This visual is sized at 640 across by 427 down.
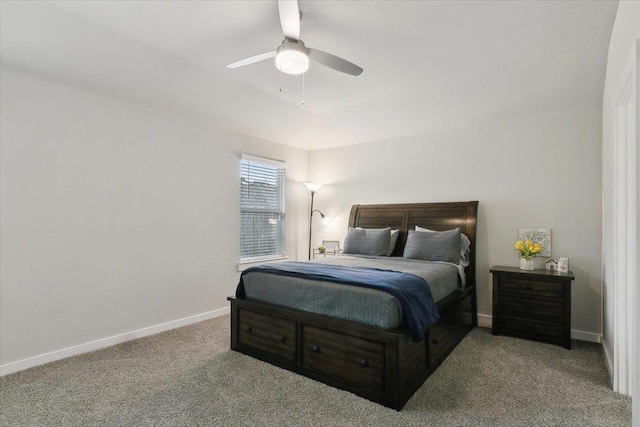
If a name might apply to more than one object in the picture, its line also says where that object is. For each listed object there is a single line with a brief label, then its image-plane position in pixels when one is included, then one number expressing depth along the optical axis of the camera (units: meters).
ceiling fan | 1.98
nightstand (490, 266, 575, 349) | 3.23
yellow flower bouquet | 3.55
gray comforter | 2.37
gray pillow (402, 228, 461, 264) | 3.75
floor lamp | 5.44
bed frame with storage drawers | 2.27
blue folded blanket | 2.34
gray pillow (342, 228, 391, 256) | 4.31
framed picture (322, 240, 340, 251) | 5.31
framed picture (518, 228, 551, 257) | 3.69
